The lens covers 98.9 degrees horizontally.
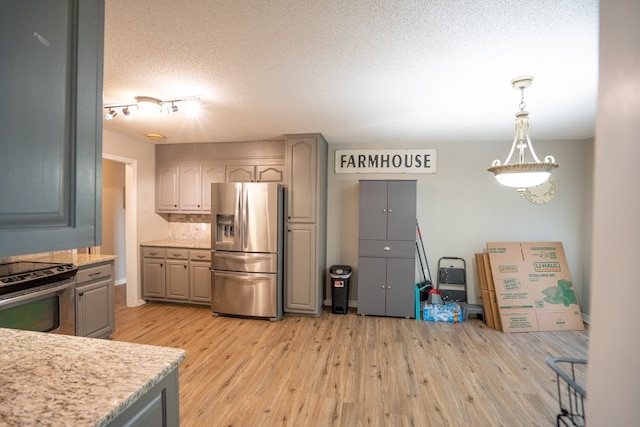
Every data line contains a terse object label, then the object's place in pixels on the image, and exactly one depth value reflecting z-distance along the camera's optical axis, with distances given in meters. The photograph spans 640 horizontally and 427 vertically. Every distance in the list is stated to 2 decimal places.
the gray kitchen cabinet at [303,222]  3.66
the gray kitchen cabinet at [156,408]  0.89
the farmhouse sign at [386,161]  3.99
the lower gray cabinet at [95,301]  2.64
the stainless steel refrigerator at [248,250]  3.54
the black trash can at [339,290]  3.82
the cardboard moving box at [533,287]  3.40
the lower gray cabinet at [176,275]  3.92
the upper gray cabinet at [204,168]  4.01
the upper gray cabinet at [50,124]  0.62
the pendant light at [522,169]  1.98
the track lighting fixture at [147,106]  2.49
